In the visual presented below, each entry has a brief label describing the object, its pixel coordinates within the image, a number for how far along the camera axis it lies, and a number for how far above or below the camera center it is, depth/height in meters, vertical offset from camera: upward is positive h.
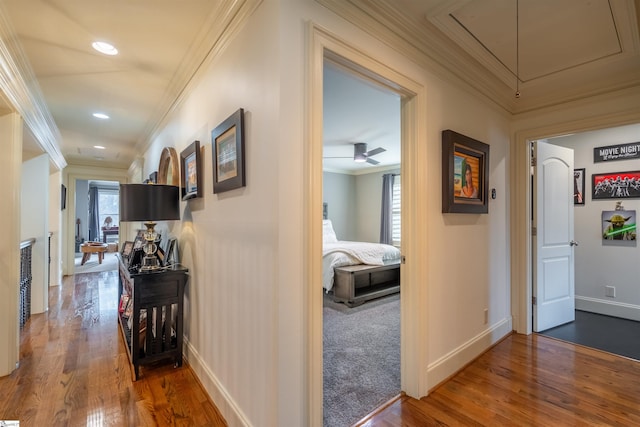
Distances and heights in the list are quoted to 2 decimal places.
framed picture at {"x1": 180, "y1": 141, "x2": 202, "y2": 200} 2.13 +0.36
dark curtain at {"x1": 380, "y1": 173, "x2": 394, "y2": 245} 6.87 +0.15
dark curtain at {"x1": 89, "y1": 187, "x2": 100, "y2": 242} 10.40 +0.00
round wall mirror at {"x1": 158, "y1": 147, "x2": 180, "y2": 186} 2.67 +0.50
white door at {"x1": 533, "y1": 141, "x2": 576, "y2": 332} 3.00 -0.26
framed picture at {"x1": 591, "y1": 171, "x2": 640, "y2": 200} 3.36 +0.36
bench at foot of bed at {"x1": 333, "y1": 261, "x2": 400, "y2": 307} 3.95 -1.02
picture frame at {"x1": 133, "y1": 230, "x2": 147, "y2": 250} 3.07 -0.30
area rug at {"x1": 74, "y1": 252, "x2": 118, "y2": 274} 6.45 -1.24
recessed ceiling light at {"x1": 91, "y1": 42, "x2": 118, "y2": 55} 2.03 +1.24
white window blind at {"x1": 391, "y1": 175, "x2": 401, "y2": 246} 6.84 +0.02
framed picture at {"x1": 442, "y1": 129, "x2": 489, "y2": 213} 2.12 +0.33
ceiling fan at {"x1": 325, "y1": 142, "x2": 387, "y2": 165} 4.59 +1.03
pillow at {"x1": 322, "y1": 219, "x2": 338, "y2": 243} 5.70 -0.39
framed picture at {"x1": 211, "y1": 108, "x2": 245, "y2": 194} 1.53 +0.37
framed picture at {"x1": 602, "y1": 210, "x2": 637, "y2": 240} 3.38 -0.13
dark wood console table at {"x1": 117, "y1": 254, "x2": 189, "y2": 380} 2.13 -0.79
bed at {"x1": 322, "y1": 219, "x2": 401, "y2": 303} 4.12 -0.73
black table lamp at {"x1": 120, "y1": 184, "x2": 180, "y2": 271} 2.17 +0.08
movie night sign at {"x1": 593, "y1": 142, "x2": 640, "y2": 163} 3.34 +0.77
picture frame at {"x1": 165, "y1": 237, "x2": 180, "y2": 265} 2.65 -0.35
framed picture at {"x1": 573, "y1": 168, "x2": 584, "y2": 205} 3.76 +0.38
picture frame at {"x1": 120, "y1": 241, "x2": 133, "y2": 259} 3.49 -0.44
